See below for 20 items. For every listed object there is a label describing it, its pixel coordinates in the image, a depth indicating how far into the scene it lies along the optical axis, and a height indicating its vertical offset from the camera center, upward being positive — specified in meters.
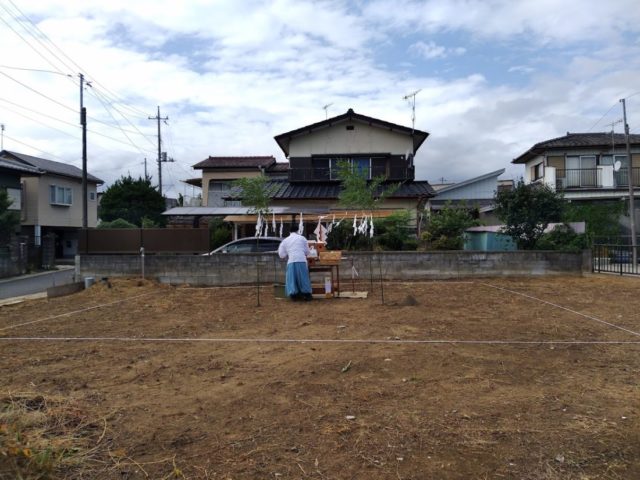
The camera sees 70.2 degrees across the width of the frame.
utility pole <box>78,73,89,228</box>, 20.03 +4.89
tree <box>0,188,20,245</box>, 17.45 +1.00
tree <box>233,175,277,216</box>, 15.16 +1.56
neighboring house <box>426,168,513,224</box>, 28.83 +3.16
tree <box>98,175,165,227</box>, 32.38 +2.85
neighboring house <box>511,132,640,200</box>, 20.53 +3.27
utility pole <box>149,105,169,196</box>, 35.03 +6.65
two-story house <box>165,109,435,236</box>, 19.89 +3.97
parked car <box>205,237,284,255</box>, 13.21 -0.12
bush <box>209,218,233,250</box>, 16.05 +0.31
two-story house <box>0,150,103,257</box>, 24.22 +2.50
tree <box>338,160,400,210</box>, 14.98 +1.59
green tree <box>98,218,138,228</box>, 23.48 +0.98
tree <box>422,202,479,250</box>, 13.57 +0.26
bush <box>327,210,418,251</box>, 13.36 +0.06
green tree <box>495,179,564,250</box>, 12.41 +0.74
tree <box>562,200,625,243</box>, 16.74 +0.77
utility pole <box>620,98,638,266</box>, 12.41 +1.27
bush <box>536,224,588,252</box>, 12.63 -0.06
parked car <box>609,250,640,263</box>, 13.32 -0.63
